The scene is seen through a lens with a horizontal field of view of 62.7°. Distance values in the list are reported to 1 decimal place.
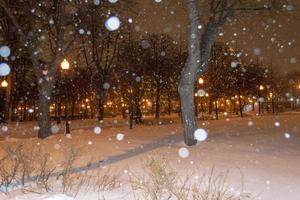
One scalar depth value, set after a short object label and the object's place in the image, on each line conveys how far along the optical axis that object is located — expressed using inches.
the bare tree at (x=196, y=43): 336.8
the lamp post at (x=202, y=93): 1118.3
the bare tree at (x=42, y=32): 464.5
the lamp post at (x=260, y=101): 1344.3
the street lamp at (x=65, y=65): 481.8
